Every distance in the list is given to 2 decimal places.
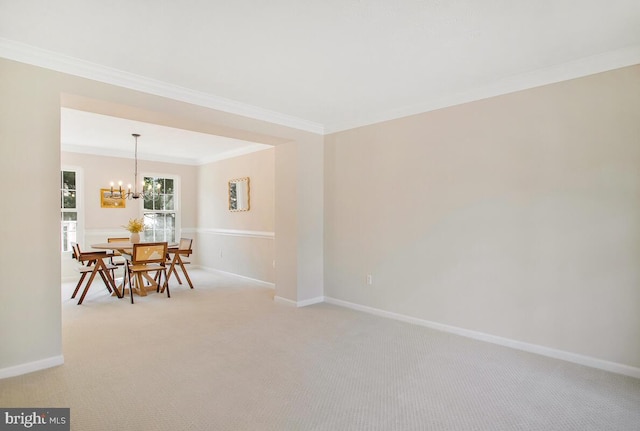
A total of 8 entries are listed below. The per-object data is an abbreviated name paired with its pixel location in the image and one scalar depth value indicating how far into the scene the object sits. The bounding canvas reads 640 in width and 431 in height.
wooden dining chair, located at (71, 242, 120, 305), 4.95
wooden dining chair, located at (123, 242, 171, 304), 4.93
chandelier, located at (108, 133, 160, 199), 6.19
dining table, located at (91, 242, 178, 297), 5.20
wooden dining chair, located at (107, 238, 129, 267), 5.33
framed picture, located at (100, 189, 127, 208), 6.66
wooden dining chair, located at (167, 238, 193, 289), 5.79
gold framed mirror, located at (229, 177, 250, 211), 6.45
